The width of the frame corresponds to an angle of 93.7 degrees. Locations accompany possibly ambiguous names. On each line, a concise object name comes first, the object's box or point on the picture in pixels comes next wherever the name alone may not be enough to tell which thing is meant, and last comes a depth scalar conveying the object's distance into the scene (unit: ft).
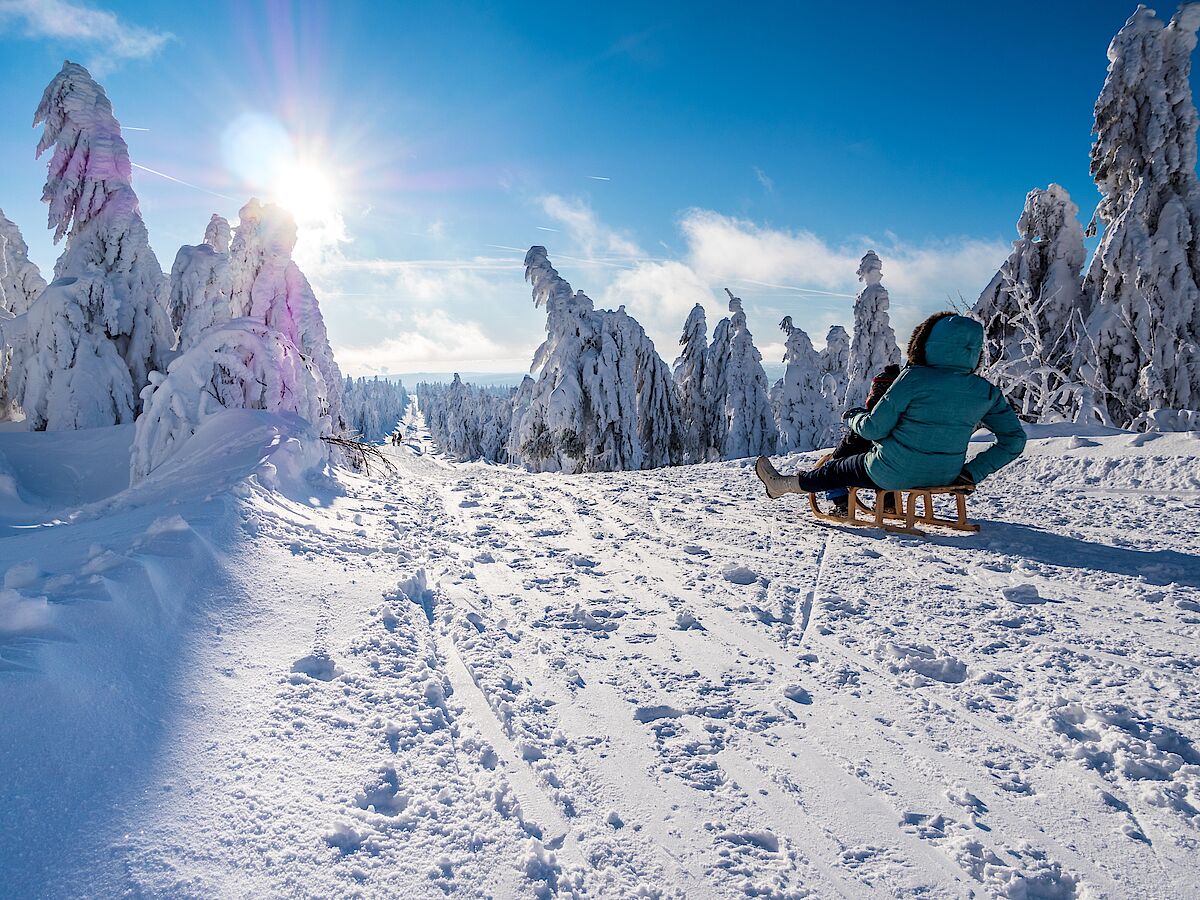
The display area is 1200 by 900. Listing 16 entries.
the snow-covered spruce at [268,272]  36.70
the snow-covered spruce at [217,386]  24.44
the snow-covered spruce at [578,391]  61.26
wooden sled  14.38
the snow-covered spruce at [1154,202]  43.09
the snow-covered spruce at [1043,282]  52.85
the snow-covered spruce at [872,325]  79.00
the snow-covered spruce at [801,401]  87.40
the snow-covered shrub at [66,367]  35.65
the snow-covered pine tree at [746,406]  82.89
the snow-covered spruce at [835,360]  109.09
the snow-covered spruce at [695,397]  90.53
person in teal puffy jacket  13.47
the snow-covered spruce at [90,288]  35.83
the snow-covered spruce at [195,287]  51.24
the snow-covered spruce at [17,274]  70.69
